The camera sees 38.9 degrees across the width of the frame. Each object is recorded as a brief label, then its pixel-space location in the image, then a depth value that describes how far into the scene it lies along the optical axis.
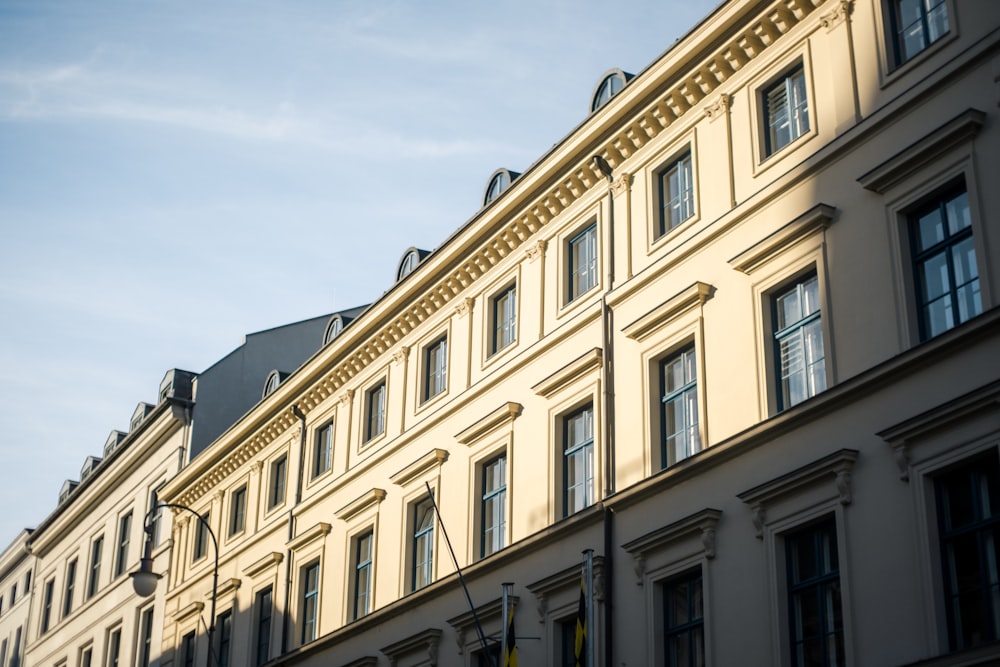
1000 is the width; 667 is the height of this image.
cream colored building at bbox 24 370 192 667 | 47.16
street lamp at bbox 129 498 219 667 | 33.19
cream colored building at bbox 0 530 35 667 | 62.38
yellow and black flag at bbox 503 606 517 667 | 23.64
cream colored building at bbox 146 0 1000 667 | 18.42
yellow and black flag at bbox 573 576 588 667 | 22.47
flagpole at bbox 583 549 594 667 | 22.19
